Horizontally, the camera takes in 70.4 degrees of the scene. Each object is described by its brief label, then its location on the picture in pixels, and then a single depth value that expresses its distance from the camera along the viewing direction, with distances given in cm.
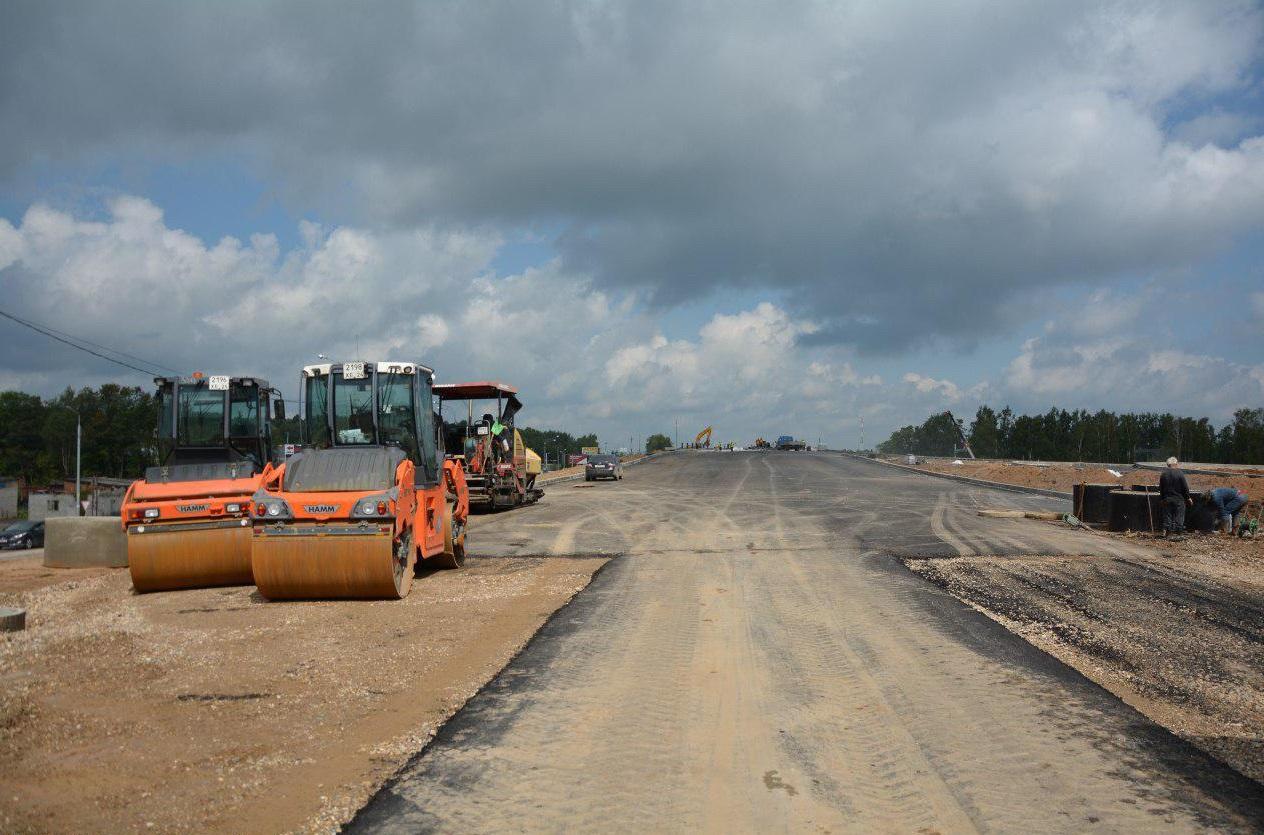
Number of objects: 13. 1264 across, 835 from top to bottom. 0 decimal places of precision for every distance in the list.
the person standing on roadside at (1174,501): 1762
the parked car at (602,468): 4134
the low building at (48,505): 7412
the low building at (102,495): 5141
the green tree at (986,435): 12194
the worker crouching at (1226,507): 1783
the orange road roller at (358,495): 1034
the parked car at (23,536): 3906
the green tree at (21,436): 10944
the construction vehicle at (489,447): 2353
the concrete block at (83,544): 1475
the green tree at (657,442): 13488
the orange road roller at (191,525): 1142
